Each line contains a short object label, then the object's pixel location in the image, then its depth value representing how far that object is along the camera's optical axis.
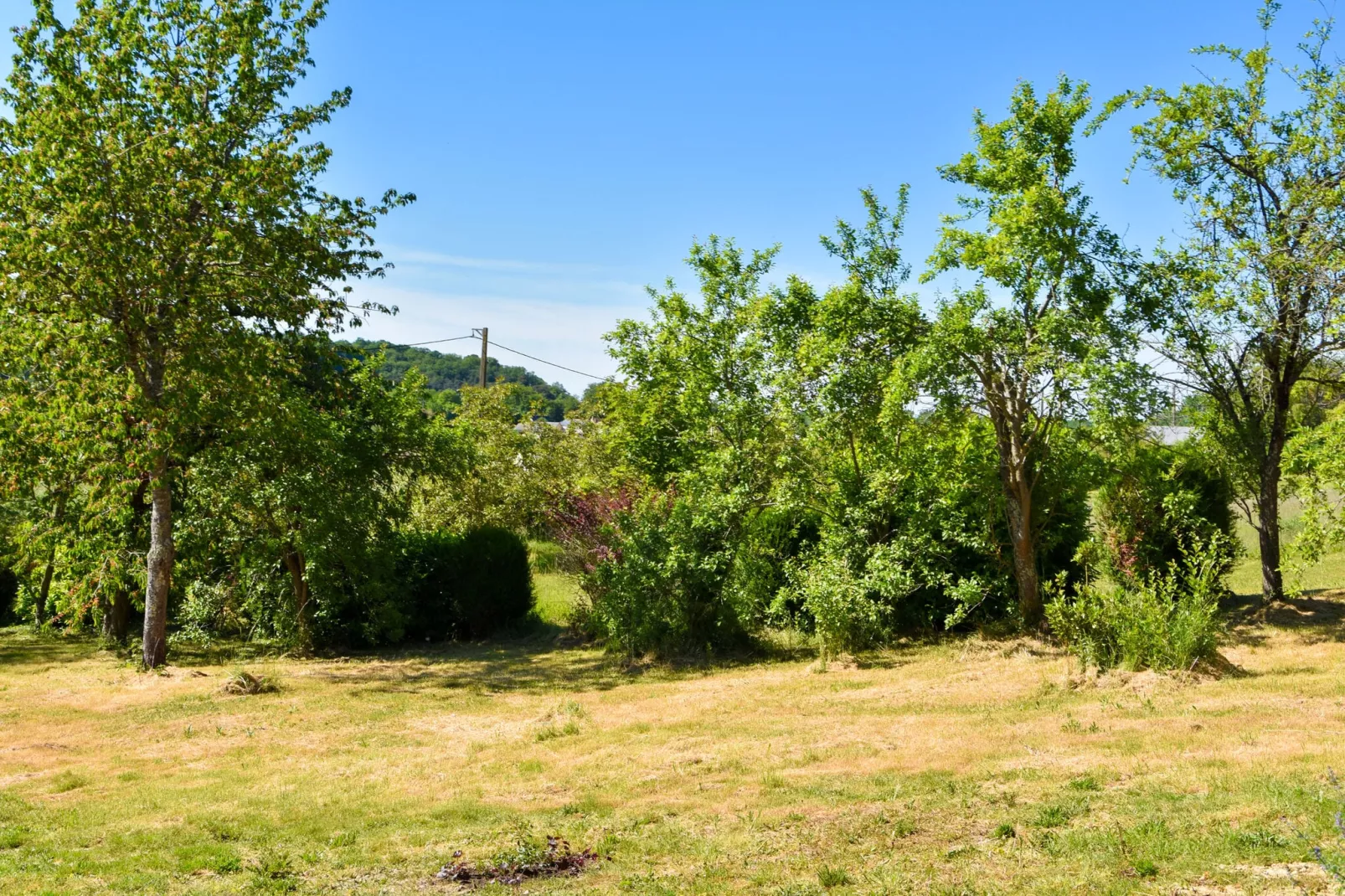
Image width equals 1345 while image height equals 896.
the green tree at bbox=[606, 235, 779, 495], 15.55
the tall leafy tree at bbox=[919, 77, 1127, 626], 12.55
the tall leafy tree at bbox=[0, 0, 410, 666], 13.03
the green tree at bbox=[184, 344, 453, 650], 15.15
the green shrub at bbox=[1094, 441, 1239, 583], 14.02
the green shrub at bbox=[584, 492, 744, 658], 14.75
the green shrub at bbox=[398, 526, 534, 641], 17.44
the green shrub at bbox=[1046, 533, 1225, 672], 10.45
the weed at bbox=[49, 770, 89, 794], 8.64
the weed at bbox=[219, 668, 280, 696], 13.06
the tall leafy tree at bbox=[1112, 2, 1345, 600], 13.36
